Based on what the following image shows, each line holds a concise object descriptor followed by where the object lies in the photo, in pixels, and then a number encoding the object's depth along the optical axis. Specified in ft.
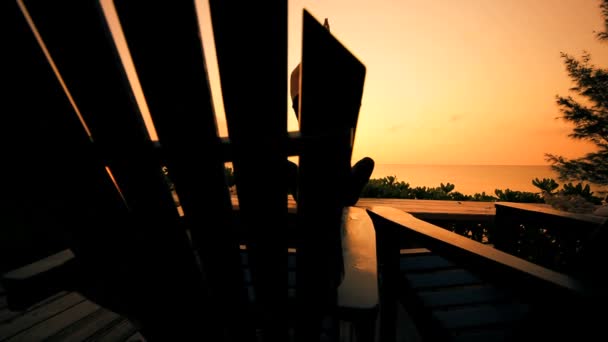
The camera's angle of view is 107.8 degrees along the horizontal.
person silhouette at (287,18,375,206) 3.53
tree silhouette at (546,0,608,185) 28.78
